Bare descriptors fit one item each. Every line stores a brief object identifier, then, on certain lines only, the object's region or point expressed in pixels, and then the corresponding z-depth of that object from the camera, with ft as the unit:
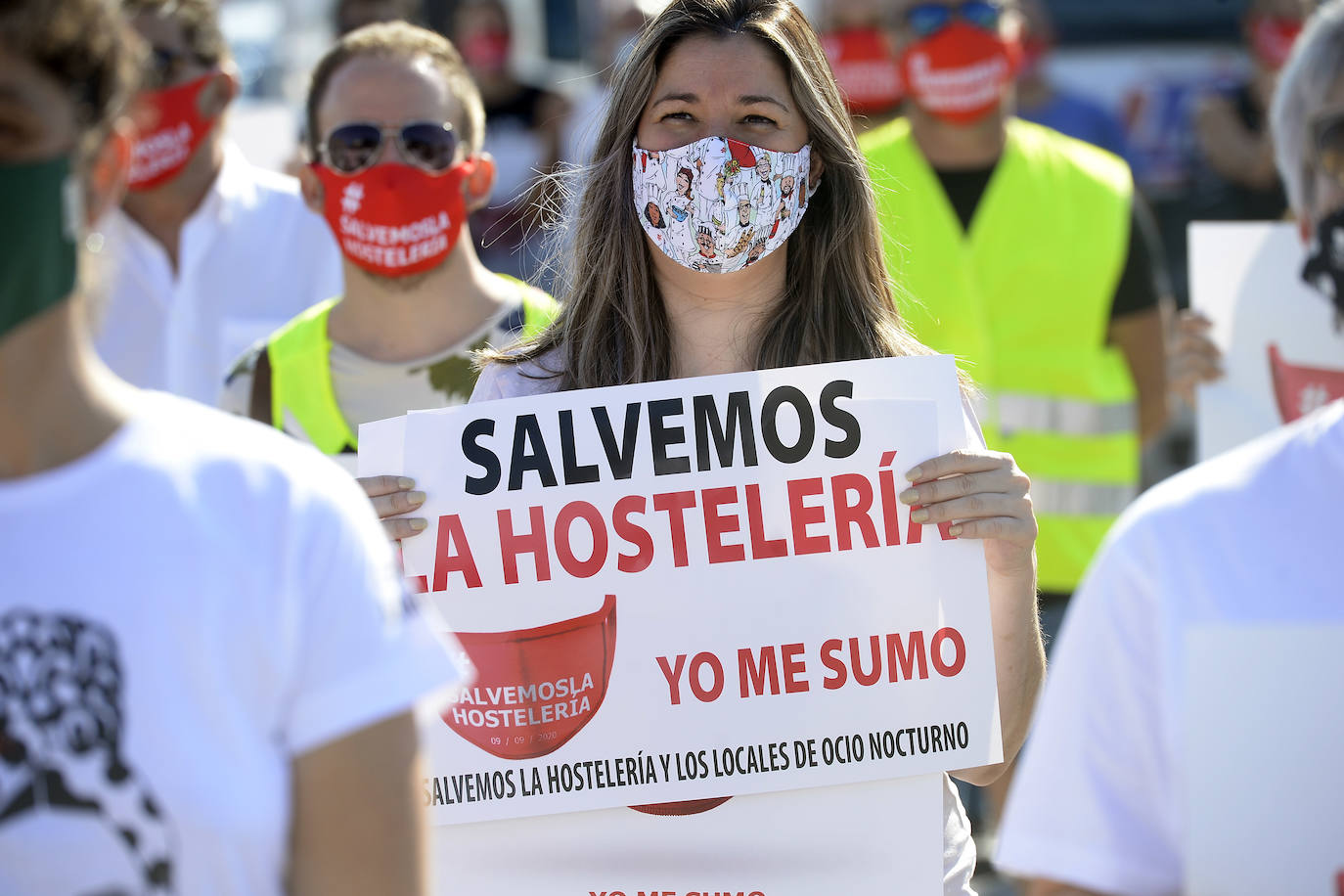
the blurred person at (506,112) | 56.39
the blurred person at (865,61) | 52.54
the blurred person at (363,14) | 41.83
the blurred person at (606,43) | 51.13
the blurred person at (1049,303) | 32.73
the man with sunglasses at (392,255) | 22.38
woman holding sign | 17.78
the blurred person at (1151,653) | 10.72
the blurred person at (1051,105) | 52.39
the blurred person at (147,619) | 9.34
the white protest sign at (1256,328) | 25.18
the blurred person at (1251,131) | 51.37
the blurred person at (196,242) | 28.30
